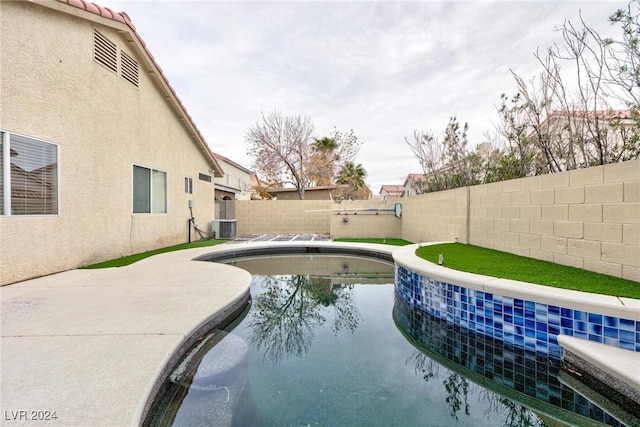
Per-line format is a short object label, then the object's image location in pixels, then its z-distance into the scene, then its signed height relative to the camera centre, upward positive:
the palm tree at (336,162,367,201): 27.09 +3.47
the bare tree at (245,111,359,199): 23.95 +5.56
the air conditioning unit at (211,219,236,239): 13.11 -0.69
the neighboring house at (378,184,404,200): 46.39 +4.25
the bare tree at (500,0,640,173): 4.55 +2.21
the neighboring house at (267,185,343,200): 26.03 +1.89
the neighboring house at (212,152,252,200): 21.05 +3.07
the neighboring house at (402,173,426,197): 12.77 +1.29
